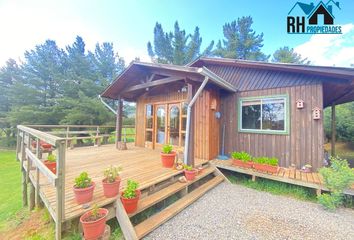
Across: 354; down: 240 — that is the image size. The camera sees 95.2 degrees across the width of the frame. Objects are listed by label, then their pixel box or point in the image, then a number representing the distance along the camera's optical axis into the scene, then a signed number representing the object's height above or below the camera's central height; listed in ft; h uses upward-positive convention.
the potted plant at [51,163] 11.14 -2.87
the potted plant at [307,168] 14.75 -3.95
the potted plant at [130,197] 8.49 -3.96
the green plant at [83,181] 8.02 -2.99
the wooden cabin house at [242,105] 14.74 +2.14
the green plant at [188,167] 13.44 -3.71
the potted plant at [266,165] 14.35 -3.67
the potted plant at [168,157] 14.33 -3.02
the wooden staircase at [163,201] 8.05 -5.40
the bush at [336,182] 10.79 -3.85
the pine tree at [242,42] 51.44 +26.38
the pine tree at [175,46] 49.46 +24.19
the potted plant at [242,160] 15.66 -3.57
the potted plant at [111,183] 8.65 -3.26
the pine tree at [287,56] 54.29 +24.05
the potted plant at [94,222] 6.61 -4.19
